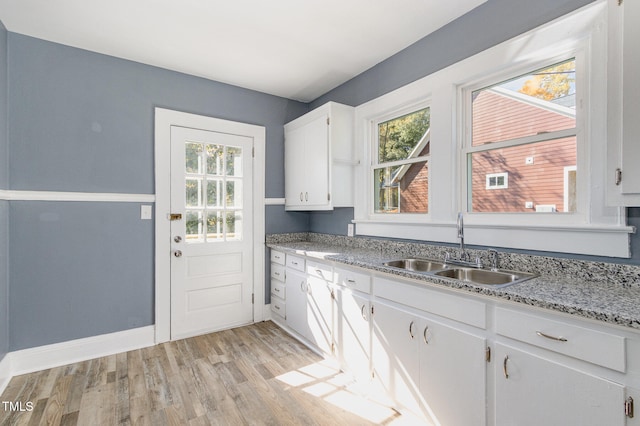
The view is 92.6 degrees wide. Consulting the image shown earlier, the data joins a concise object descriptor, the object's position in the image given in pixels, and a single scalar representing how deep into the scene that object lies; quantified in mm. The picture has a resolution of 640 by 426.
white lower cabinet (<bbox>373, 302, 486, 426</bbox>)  1493
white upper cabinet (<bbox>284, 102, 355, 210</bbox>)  2869
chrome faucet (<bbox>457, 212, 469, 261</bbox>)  2043
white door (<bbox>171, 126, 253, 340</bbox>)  2951
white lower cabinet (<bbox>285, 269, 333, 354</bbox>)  2508
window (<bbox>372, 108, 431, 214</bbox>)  2512
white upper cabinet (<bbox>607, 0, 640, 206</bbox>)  1267
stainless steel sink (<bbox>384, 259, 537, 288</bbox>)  1764
